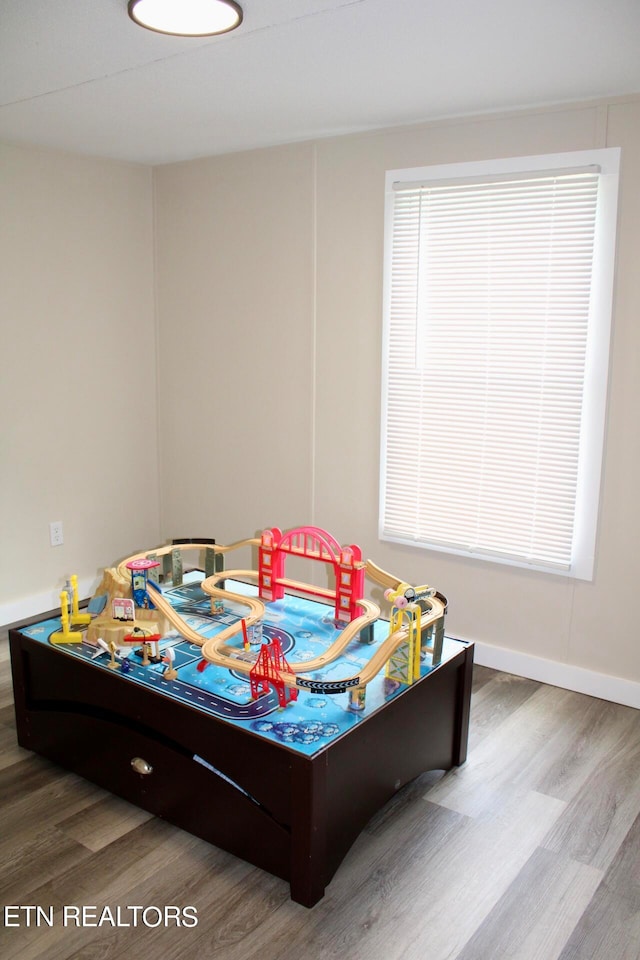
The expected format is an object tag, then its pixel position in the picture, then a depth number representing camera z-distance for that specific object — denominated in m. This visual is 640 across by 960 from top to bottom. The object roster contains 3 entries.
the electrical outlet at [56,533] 3.58
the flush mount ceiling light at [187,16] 1.82
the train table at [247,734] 1.77
